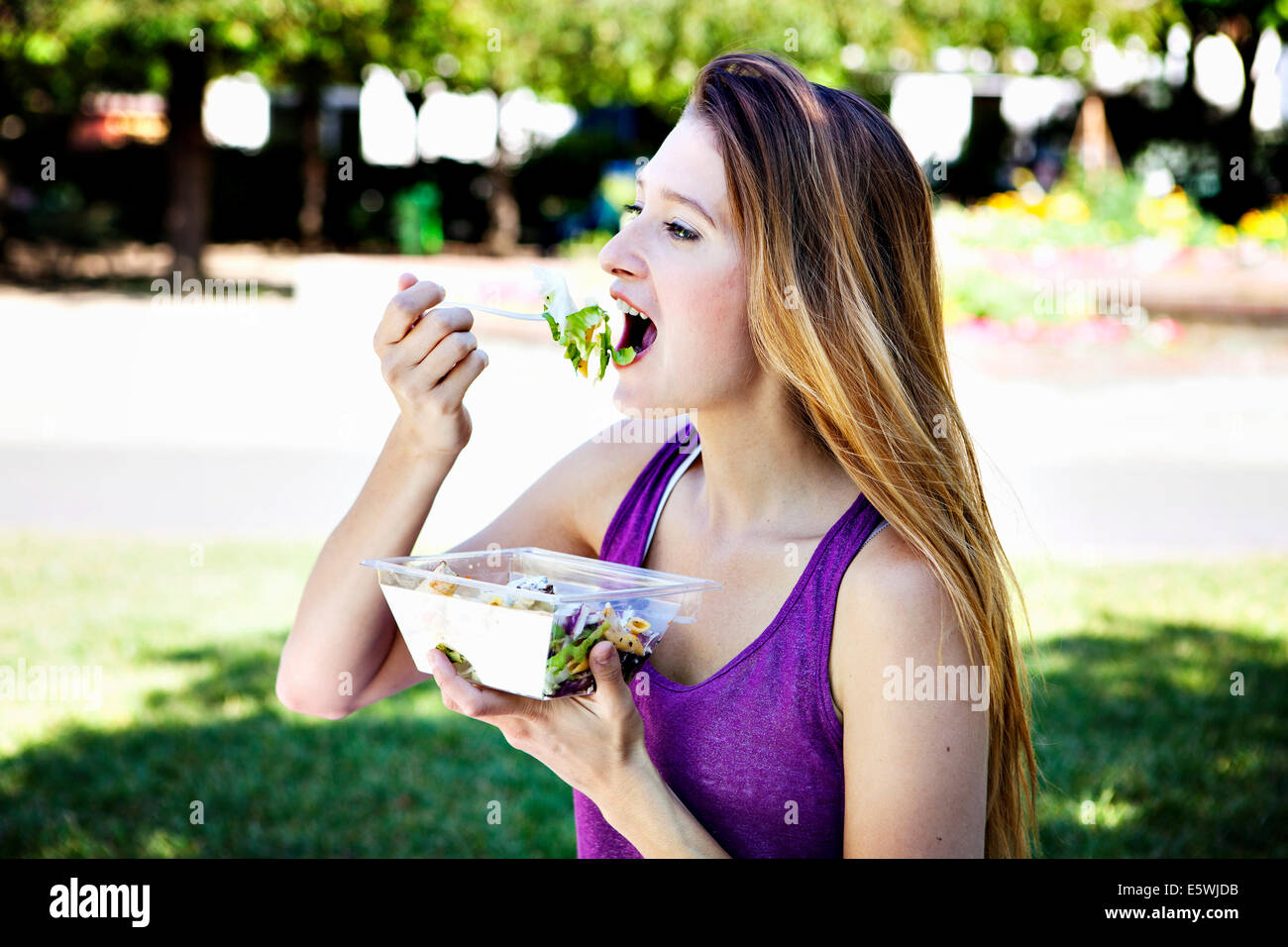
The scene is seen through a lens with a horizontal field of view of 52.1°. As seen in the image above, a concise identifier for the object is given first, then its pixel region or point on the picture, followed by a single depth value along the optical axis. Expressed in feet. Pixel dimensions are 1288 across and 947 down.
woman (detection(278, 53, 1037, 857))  6.22
